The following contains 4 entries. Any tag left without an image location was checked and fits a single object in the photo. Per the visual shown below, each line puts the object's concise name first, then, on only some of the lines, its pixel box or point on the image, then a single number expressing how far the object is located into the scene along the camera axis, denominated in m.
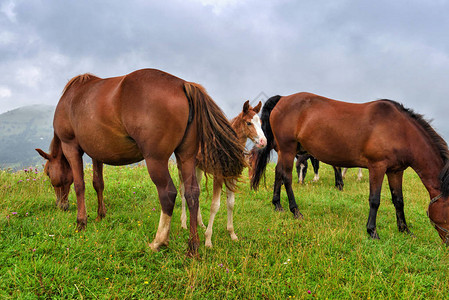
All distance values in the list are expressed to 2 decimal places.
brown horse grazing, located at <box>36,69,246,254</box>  3.31
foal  4.39
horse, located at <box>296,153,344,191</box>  9.34
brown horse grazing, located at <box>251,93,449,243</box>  4.89
